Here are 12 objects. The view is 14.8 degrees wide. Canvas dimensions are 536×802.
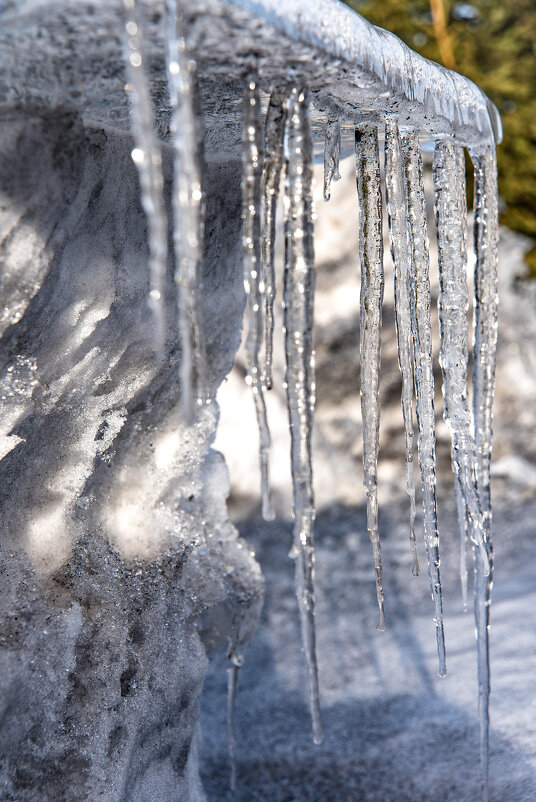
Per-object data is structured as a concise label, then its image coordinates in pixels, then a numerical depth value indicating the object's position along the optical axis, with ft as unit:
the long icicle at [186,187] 3.62
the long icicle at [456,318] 4.17
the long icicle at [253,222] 3.77
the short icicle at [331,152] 4.06
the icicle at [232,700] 4.59
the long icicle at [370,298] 4.12
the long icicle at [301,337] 3.81
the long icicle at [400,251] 4.09
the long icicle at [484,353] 4.20
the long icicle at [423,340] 4.12
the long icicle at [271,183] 3.82
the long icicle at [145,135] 3.60
